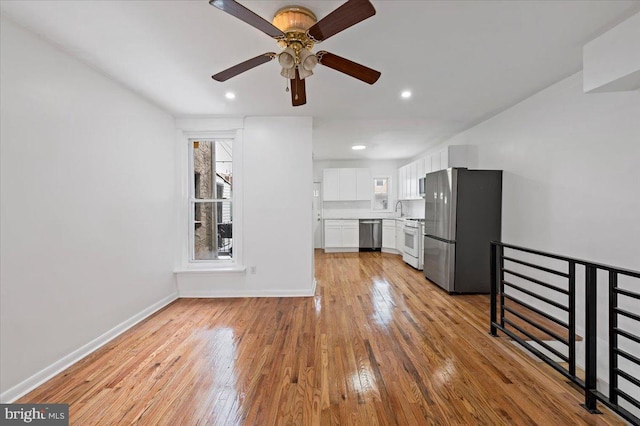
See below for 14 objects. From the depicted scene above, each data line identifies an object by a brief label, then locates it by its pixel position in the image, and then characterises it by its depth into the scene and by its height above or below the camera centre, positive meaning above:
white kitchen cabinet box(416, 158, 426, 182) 6.15 +0.90
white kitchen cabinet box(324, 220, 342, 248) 7.74 -0.63
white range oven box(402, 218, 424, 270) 5.50 -0.65
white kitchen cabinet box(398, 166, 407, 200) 7.34 +0.72
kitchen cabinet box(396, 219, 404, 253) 6.77 -0.63
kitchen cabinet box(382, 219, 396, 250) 7.41 -0.64
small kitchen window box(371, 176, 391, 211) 8.26 +0.46
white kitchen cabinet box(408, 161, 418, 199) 6.50 +0.70
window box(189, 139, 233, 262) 4.24 +0.13
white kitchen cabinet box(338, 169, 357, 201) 7.95 +0.75
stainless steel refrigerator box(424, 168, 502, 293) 4.04 -0.22
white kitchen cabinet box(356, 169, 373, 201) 7.97 +0.72
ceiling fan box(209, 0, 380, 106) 1.54 +1.08
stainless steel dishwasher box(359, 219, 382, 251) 7.85 -0.64
